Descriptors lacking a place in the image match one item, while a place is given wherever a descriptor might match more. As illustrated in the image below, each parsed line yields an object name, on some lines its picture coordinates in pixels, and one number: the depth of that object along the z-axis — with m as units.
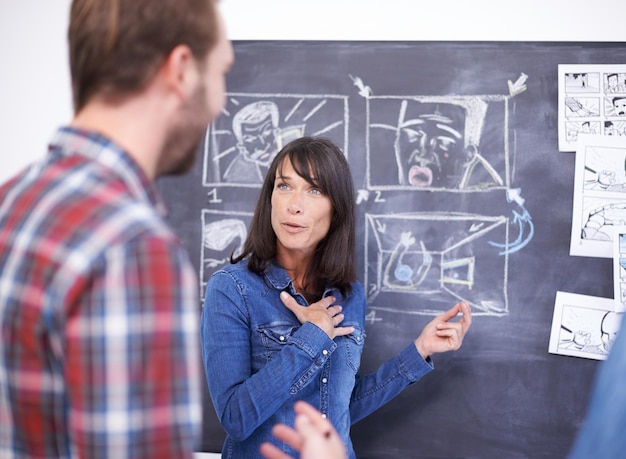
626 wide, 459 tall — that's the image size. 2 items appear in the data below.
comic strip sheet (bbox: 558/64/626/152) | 1.97
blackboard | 1.98
